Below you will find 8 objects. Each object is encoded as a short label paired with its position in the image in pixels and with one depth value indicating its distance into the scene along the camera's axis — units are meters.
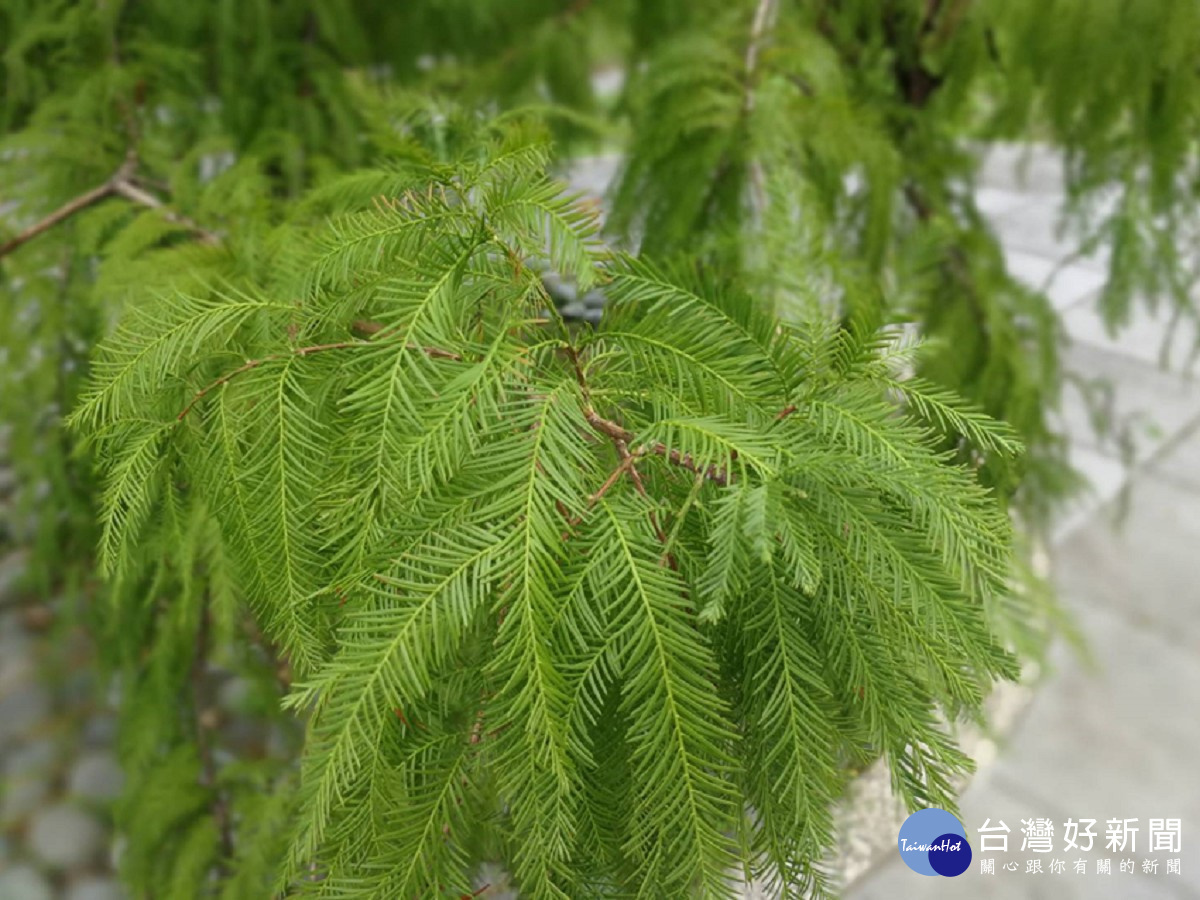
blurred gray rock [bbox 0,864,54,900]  1.67
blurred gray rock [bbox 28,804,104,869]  1.72
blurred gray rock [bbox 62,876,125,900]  1.67
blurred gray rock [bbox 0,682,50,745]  1.92
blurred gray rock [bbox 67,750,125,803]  1.82
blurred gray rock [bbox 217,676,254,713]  1.94
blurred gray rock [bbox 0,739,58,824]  1.80
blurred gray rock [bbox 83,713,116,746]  1.91
